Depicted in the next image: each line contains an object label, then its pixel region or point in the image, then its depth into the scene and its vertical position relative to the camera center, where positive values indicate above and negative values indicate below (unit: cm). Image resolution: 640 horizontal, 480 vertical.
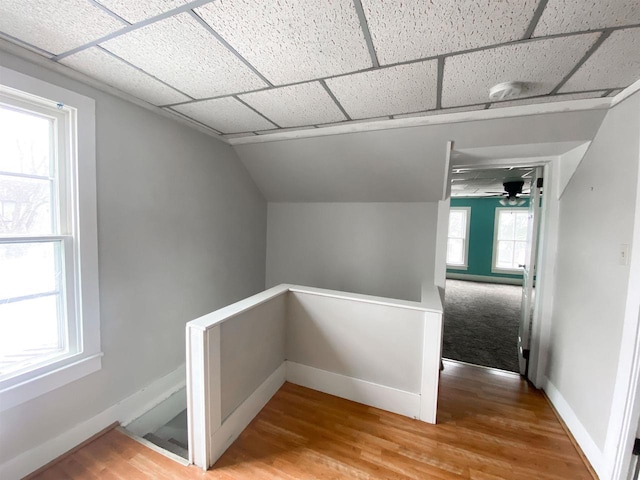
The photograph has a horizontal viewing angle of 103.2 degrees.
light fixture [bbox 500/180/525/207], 439 +74
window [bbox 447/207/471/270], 702 -26
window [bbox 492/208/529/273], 653 -27
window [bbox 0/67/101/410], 138 -16
